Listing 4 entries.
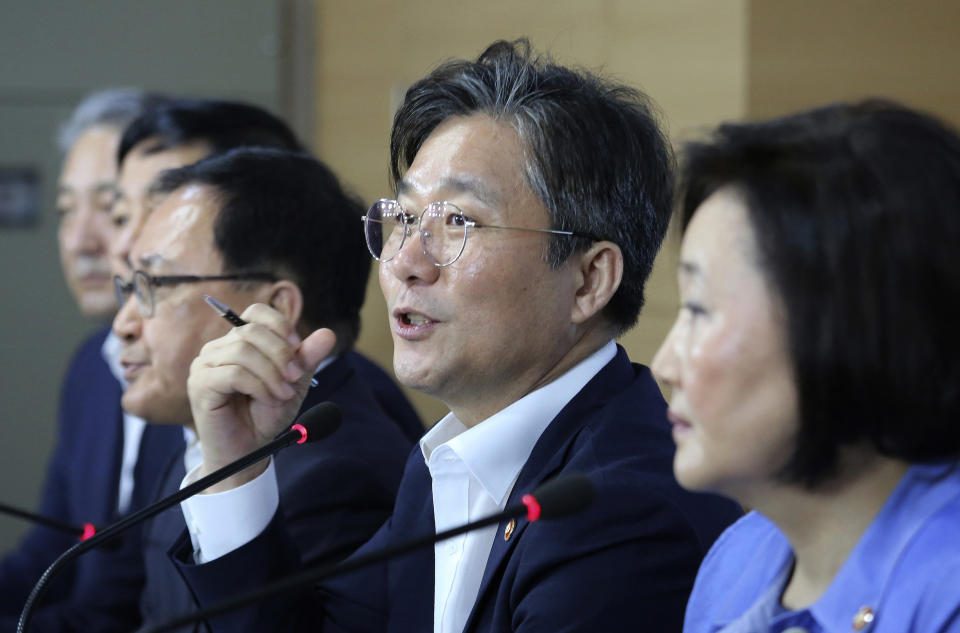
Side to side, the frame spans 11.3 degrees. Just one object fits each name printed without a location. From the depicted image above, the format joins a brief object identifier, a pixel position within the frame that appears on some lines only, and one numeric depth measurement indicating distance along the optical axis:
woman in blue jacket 3.20
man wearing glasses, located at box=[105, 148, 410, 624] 3.83
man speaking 3.52
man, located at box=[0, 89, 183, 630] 4.10
